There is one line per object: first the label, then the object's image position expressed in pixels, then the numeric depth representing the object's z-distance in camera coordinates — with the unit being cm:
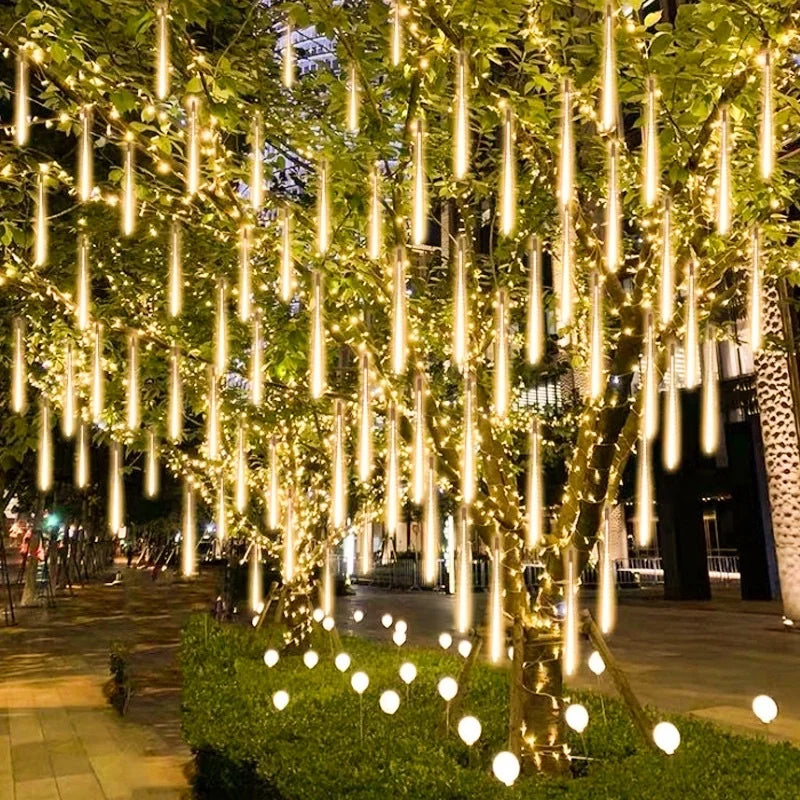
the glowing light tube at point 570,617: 616
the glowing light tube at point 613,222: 559
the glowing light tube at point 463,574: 603
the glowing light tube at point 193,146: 561
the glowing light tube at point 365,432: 579
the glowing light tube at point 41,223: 614
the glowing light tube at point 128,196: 565
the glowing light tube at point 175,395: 659
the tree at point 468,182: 566
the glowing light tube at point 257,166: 590
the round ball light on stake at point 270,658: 953
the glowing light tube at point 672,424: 544
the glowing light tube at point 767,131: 501
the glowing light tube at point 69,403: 676
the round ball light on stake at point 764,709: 638
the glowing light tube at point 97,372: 638
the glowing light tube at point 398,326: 569
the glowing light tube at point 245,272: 586
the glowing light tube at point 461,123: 522
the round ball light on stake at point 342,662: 900
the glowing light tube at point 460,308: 546
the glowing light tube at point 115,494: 879
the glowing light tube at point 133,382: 653
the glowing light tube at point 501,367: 561
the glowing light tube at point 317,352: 575
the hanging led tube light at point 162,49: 545
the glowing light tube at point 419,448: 575
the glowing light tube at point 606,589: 602
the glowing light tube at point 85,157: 562
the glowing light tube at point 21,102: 567
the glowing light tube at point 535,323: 584
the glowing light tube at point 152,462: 874
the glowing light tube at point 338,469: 627
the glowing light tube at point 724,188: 518
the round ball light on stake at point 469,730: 604
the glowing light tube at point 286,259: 574
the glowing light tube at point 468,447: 595
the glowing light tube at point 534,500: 601
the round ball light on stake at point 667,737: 586
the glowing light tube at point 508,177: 560
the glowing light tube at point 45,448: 751
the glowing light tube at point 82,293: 612
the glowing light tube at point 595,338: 546
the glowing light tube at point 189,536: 984
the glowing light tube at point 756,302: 543
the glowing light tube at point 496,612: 619
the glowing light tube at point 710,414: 561
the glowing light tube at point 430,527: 627
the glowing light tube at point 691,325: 556
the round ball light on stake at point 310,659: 959
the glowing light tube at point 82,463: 848
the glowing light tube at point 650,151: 525
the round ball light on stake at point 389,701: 700
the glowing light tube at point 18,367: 660
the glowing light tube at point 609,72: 498
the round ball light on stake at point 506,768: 533
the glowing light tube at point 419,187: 535
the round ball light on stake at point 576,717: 623
